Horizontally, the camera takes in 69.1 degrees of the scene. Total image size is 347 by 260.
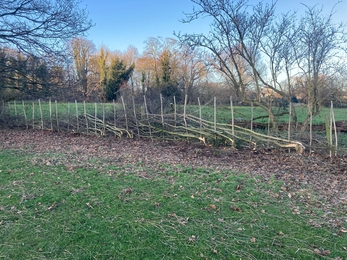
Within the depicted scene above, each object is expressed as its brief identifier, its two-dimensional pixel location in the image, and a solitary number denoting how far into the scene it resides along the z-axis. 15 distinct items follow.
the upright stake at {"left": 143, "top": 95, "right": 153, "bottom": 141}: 9.85
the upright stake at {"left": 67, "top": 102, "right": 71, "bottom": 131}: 11.89
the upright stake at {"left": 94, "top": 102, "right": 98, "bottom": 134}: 10.99
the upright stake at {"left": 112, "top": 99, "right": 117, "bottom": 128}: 10.54
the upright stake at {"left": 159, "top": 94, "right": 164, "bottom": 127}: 9.64
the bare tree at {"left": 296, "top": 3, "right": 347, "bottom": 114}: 8.76
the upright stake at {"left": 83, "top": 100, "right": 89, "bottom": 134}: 11.32
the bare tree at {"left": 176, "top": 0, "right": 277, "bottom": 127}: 9.22
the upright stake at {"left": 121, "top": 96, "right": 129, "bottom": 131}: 10.30
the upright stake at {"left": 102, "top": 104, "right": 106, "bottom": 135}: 10.72
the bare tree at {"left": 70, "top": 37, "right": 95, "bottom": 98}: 27.86
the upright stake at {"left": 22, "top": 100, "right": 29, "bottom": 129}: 13.01
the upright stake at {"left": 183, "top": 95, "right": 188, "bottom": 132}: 9.16
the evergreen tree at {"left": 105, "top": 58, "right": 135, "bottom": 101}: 27.78
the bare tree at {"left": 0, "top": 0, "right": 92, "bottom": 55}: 10.13
